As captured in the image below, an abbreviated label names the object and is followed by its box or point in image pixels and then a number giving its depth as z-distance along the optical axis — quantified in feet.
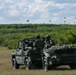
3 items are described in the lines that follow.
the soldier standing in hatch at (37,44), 96.37
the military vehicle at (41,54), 89.92
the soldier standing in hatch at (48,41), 96.31
